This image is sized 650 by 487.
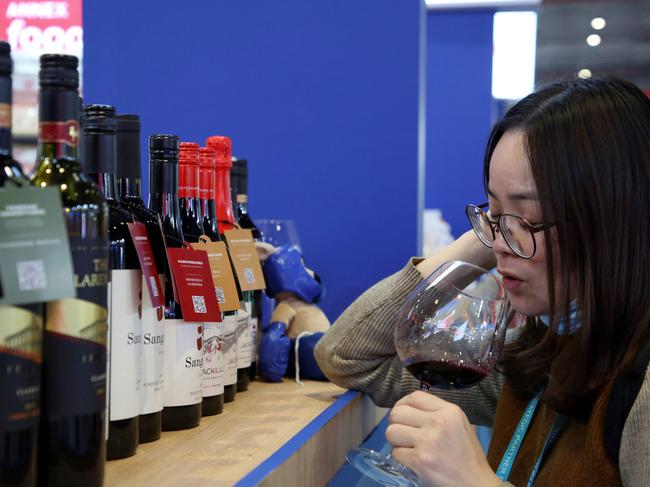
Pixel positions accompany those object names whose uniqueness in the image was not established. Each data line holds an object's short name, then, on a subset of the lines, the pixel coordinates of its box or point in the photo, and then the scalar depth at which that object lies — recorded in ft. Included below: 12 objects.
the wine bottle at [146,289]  3.28
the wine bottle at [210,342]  4.00
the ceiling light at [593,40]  22.84
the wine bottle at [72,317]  2.31
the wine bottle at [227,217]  4.39
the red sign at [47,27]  14.28
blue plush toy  5.21
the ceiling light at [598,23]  22.77
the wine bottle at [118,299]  3.02
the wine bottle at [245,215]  5.17
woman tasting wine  3.55
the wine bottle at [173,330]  3.59
